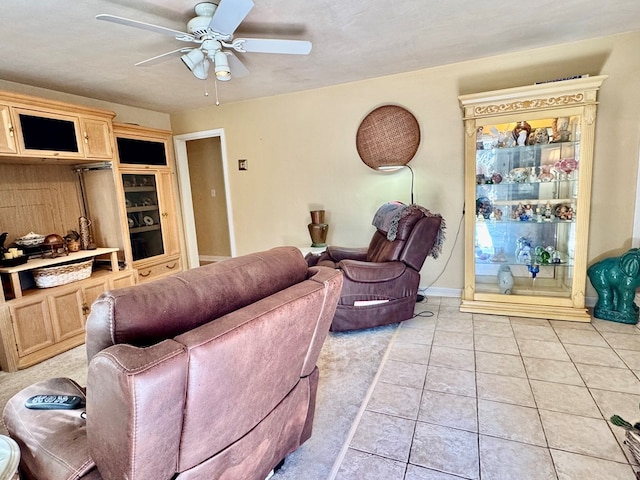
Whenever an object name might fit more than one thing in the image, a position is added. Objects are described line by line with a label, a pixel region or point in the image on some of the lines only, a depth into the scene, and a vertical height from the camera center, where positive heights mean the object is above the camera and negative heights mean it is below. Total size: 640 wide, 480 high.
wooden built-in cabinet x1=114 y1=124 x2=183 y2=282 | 3.72 +0.02
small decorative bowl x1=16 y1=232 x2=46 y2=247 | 2.92 -0.27
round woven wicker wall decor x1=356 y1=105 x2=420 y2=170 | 3.53 +0.55
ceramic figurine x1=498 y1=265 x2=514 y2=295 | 3.23 -0.93
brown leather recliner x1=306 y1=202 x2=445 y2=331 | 2.79 -0.70
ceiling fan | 1.73 +0.95
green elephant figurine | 2.70 -0.88
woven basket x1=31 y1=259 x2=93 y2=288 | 2.81 -0.57
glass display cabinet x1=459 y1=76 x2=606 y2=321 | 2.80 -0.15
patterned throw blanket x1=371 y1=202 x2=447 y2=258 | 2.94 -0.29
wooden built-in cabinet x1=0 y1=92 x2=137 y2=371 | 2.60 -0.01
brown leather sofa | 0.77 -0.47
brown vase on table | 3.81 -0.40
